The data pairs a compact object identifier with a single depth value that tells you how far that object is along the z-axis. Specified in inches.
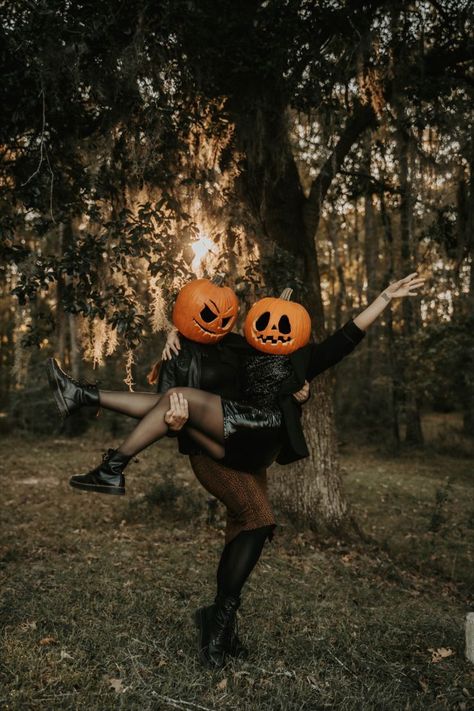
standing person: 137.7
